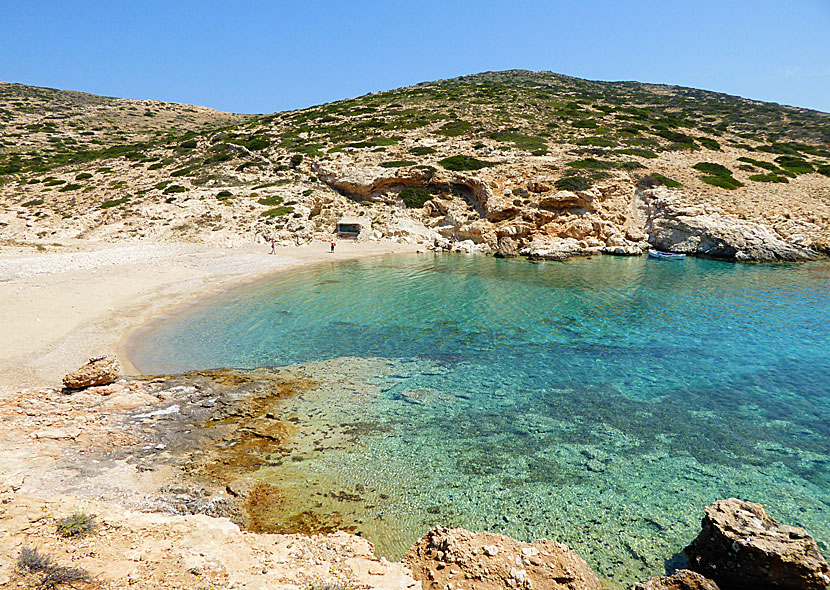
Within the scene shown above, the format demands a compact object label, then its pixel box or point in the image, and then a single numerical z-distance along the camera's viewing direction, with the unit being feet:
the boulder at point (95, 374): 33.73
